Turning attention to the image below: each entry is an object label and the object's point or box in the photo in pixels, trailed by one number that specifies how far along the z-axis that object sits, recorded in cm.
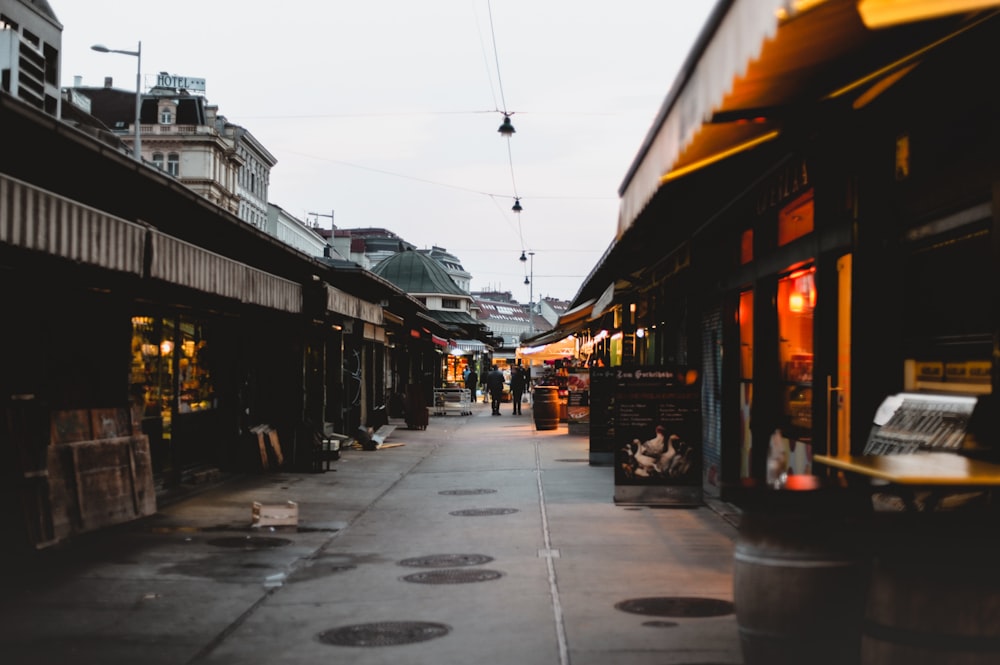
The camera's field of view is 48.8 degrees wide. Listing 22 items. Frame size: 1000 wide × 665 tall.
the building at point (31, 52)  1502
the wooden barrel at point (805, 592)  438
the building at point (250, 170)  9150
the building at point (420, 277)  9469
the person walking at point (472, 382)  5247
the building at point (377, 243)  13200
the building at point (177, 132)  8569
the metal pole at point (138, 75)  5046
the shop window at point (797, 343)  1054
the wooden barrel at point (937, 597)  386
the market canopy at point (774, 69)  377
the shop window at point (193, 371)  1455
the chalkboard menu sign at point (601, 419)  1861
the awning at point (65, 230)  688
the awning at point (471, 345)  6769
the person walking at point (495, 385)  4025
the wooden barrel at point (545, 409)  2866
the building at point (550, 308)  18100
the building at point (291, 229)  9222
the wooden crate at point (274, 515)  1139
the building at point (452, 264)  15300
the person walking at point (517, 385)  4056
